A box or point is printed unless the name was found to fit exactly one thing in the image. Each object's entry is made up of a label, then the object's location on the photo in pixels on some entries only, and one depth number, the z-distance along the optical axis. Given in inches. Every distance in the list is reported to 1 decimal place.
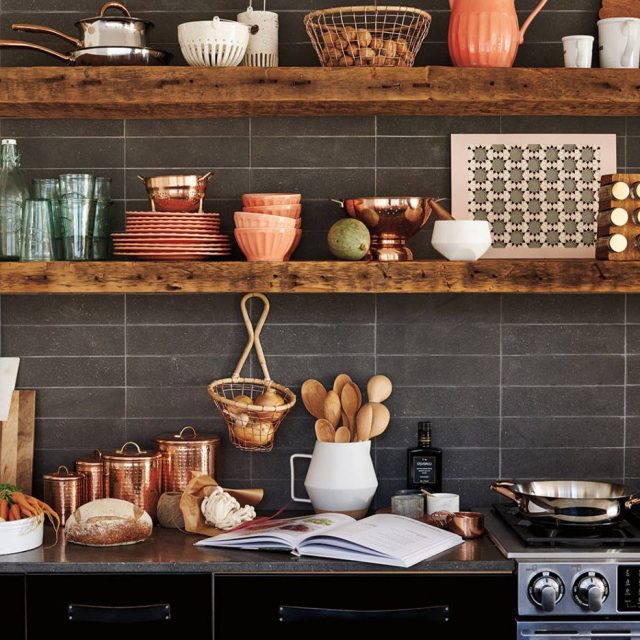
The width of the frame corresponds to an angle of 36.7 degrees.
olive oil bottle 113.4
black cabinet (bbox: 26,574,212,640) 93.6
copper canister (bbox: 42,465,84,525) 109.0
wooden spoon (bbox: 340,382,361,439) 115.0
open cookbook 93.8
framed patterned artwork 115.5
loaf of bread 98.7
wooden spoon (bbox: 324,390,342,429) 113.5
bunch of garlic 102.9
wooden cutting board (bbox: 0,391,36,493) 114.1
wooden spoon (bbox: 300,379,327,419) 115.3
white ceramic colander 103.0
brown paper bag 103.6
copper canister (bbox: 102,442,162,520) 109.0
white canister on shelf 109.3
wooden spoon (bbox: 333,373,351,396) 115.5
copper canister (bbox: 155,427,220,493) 111.7
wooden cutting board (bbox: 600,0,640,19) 114.4
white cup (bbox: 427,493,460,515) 108.2
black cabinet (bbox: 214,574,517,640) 93.2
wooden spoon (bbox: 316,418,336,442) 112.1
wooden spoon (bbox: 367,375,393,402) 114.3
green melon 105.3
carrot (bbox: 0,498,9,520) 97.6
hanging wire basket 110.0
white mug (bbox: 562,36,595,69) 105.9
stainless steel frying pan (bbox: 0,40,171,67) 103.6
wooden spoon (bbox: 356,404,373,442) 112.6
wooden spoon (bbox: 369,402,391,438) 113.2
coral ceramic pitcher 102.7
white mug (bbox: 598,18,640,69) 106.1
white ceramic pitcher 108.0
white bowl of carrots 96.7
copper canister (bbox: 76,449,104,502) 110.4
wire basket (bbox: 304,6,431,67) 102.5
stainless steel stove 91.7
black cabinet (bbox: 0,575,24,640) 93.8
